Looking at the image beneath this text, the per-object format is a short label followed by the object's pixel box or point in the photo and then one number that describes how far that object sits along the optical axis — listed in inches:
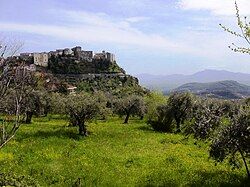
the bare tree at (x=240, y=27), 525.6
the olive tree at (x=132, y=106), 2350.9
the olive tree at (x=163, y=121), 1824.1
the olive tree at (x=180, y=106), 1827.2
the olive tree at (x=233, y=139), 731.7
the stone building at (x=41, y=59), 5814.8
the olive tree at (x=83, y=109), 1361.6
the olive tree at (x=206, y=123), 783.2
